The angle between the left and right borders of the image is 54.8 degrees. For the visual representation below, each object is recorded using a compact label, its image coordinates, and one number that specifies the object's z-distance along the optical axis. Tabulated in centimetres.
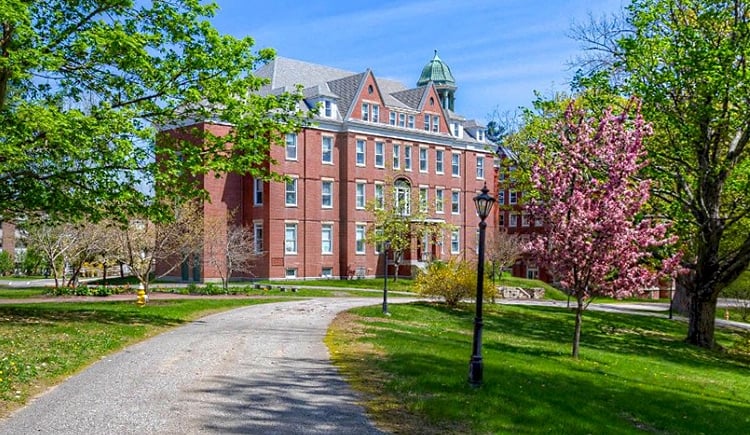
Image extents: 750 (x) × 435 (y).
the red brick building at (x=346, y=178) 5084
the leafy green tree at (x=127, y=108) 1791
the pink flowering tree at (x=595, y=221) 1762
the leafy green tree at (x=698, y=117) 2294
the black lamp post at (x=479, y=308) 1259
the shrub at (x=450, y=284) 3109
